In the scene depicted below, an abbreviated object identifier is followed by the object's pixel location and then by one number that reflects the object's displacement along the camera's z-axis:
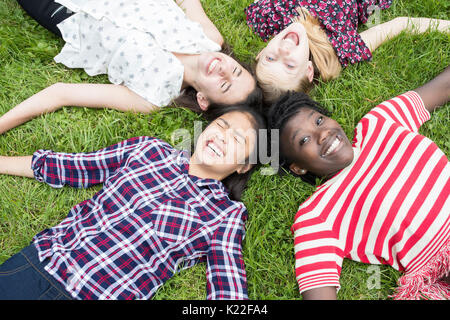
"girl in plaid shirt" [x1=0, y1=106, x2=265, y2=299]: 2.39
